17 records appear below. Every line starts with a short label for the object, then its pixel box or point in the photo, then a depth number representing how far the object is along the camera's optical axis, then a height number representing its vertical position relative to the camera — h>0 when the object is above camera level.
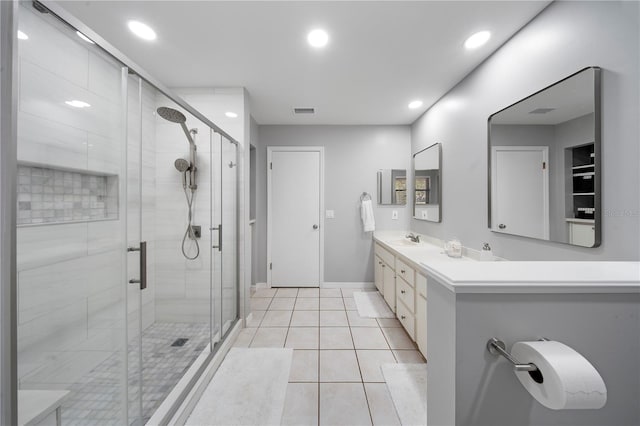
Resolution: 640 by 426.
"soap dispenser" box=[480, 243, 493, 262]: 1.92 -0.31
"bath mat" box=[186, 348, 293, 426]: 1.49 -1.23
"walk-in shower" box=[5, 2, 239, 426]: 0.87 -0.09
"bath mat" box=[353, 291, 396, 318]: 2.90 -1.18
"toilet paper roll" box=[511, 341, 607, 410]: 0.57 -0.40
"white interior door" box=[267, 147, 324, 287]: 3.75 -0.07
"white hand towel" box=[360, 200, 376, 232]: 3.61 -0.04
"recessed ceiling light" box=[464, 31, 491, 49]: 1.71 +1.26
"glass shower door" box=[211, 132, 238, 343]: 2.20 -0.21
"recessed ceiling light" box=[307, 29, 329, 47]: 1.71 +1.27
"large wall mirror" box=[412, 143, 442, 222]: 2.82 +0.38
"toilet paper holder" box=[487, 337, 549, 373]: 0.64 -0.39
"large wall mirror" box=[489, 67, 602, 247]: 1.19 +0.30
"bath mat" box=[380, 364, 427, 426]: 1.51 -1.23
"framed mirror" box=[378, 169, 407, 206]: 3.70 +0.42
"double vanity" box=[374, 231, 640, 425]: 0.71 -0.35
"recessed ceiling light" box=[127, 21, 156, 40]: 1.65 +1.28
